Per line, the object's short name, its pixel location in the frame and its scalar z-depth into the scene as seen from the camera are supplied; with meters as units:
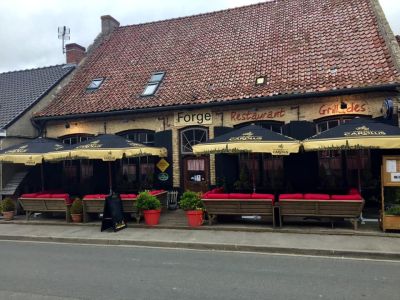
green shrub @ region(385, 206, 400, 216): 9.79
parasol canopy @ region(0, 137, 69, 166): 13.41
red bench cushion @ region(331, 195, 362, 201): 10.05
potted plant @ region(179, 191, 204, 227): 11.31
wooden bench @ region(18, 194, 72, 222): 13.10
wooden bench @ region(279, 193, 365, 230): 10.07
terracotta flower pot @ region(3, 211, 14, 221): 13.88
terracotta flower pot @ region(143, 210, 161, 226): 11.81
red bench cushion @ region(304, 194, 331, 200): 10.32
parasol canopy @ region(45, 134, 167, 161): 12.41
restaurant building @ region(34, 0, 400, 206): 12.57
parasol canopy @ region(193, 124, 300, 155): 10.72
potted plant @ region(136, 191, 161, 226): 11.82
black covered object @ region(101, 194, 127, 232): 11.30
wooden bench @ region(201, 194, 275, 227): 10.82
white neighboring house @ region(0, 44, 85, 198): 15.59
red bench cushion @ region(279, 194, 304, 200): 10.60
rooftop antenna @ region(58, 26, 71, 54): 25.56
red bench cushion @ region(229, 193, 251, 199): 11.00
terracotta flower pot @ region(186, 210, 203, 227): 11.30
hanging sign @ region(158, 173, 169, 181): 14.91
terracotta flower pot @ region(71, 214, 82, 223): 12.89
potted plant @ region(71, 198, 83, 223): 12.89
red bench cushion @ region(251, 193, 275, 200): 10.82
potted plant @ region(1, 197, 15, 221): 13.90
